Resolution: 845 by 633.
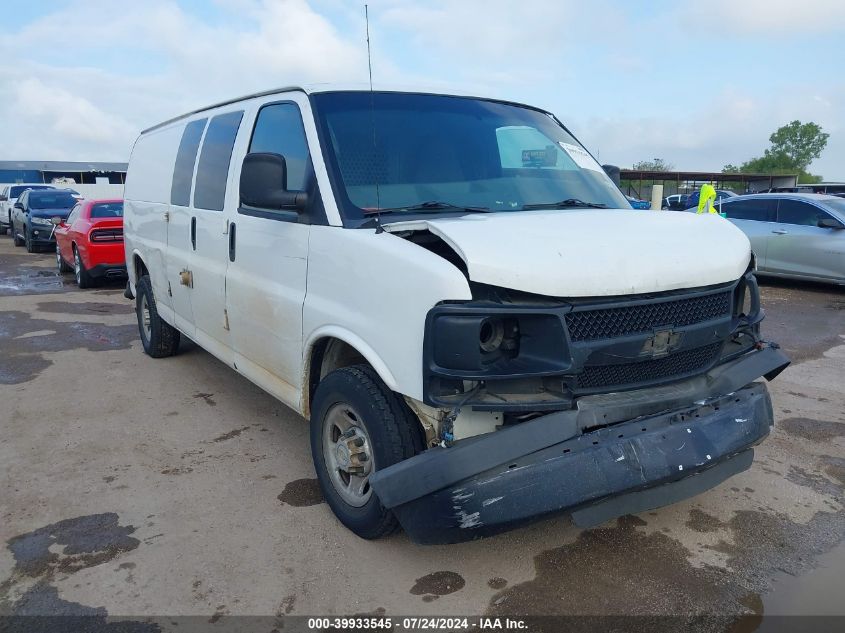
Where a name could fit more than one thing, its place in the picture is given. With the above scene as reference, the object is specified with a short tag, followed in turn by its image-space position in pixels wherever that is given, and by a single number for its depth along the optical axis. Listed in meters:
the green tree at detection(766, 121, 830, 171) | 92.50
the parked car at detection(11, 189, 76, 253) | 18.77
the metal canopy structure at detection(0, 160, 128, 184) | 65.81
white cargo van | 2.62
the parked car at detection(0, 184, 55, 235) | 25.65
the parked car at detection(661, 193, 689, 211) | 26.13
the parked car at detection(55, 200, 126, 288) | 11.49
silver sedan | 10.81
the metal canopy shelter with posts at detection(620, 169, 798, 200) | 35.88
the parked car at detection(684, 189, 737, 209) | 17.95
